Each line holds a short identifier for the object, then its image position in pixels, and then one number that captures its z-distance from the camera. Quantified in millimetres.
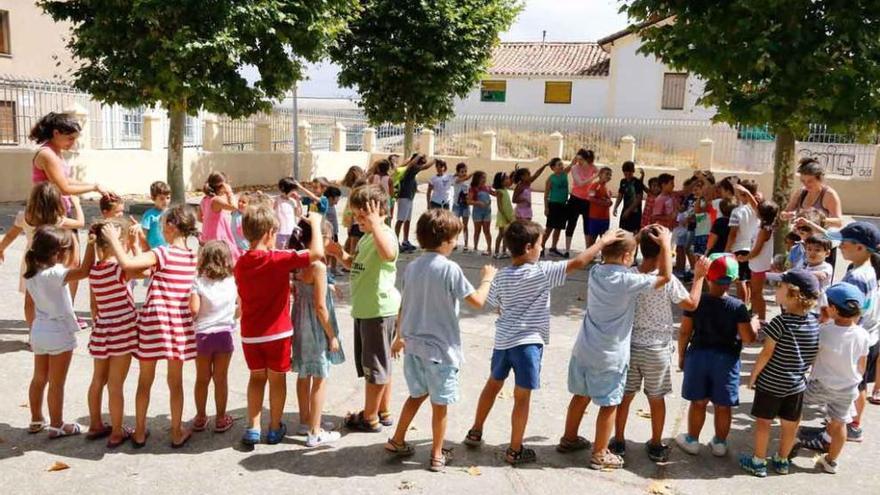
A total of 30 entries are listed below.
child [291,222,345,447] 4488
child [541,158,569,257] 10719
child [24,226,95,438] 4410
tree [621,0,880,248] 8117
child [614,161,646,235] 10273
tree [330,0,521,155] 17688
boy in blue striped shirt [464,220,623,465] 4211
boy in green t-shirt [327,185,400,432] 4434
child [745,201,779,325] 7185
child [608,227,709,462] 4242
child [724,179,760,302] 7582
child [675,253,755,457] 4281
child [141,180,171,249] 6527
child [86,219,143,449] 4320
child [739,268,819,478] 4215
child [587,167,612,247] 10430
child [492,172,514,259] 10367
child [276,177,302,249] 6988
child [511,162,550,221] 10430
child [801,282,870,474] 4344
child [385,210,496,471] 4102
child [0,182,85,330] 5129
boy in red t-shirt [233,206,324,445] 4207
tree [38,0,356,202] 12734
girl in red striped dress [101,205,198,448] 4332
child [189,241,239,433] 4461
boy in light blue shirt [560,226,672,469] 4145
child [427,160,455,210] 11156
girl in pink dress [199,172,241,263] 6523
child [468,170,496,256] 10774
